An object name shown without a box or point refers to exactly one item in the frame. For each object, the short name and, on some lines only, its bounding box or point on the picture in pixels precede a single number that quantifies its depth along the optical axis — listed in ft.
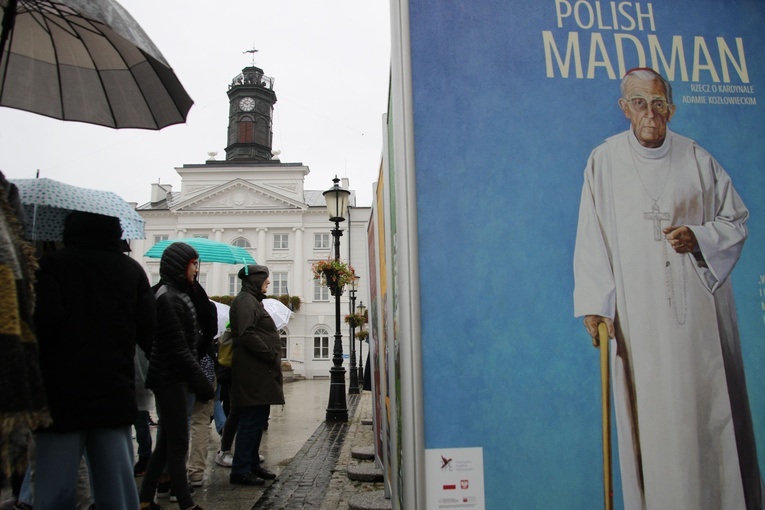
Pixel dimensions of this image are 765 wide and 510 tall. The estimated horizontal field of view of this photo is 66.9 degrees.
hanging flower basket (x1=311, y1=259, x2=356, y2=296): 44.93
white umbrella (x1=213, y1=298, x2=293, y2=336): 26.96
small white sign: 6.26
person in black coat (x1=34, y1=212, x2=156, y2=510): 8.40
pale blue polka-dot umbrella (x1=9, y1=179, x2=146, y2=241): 12.08
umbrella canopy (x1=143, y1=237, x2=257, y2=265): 25.34
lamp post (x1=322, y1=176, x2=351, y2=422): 36.60
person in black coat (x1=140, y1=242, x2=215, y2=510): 12.79
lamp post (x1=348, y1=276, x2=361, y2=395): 65.16
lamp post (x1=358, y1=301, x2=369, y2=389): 82.12
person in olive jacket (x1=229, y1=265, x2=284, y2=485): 17.29
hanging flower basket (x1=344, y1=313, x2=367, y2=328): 82.33
